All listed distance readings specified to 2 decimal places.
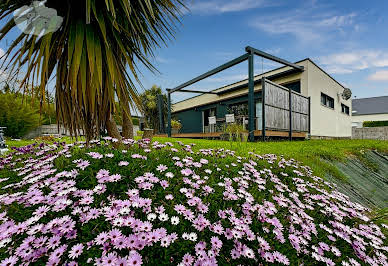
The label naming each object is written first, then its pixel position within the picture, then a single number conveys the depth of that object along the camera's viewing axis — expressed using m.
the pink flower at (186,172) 1.35
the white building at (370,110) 29.50
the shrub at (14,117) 9.18
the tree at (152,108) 20.90
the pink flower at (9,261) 0.68
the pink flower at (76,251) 0.71
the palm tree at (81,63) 1.69
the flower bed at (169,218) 0.78
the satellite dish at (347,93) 12.55
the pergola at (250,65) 6.20
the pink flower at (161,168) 1.34
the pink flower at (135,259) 0.69
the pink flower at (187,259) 0.79
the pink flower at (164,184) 1.16
